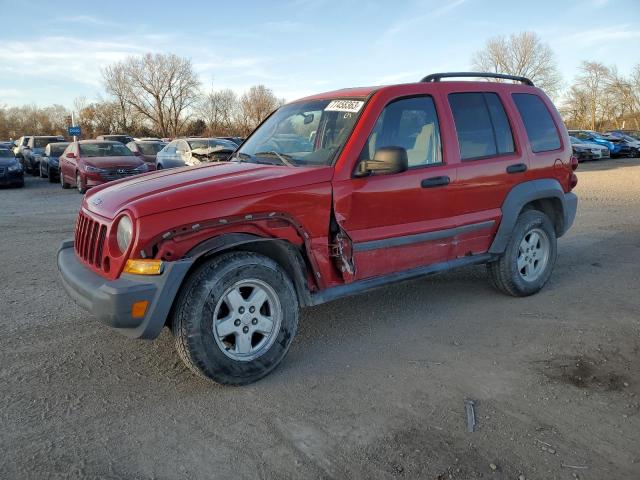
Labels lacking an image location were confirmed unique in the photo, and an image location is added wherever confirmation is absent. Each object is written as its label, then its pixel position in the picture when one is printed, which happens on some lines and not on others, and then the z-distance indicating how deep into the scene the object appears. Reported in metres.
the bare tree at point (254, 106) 51.18
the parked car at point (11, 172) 17.14
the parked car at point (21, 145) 26.26
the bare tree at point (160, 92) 61.06
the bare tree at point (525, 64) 58.72
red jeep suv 3.20
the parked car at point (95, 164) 14.48
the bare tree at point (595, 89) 58.47
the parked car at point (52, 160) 19.14
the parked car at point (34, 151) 23.08
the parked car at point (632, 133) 31.63
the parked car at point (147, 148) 18.92
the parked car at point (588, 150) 25.97
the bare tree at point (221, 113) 48.04
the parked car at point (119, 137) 29.72
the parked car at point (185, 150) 14.61
